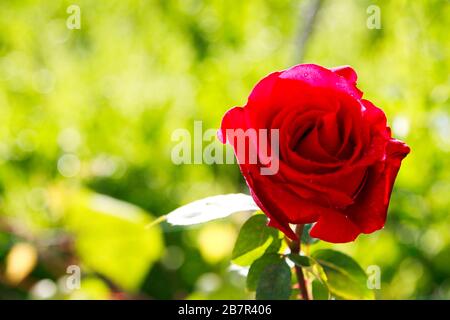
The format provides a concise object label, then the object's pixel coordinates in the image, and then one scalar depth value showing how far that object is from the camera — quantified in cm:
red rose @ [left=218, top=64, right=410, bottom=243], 50
